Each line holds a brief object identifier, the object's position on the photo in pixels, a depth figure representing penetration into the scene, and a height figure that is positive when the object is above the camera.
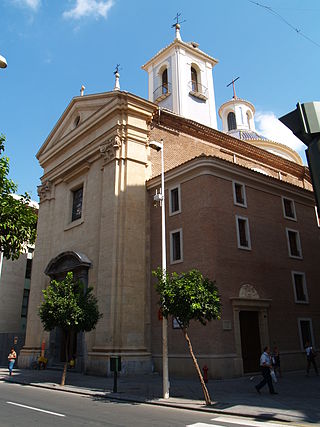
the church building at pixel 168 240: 19.73 +6.20
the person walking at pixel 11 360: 21.61 -0.59
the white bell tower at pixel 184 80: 35.81 +25.43
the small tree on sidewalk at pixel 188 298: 12.85 +1.59
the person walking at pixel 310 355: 18.81 -0.50
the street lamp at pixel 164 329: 13.01 +0.64
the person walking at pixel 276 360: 17.65 -0.66
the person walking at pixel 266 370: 13.27 -0.84
